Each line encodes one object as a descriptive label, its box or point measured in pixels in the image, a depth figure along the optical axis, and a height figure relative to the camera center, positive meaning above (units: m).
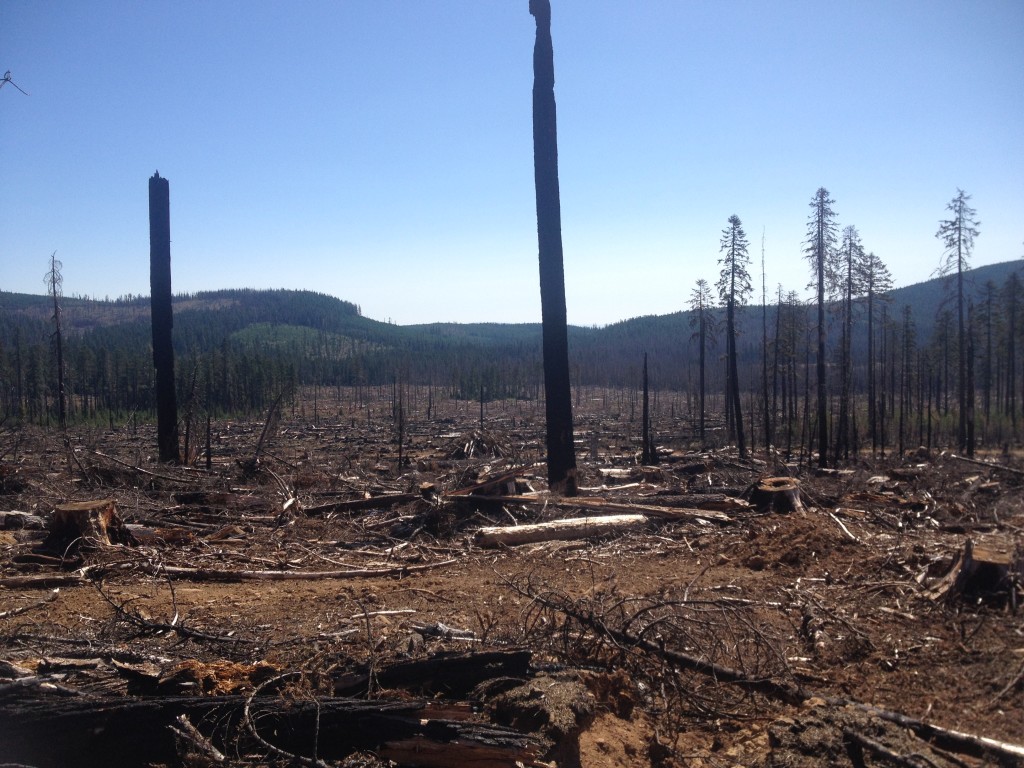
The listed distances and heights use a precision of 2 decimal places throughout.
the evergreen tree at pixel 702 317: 31.67 +2.78
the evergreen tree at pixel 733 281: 25.77 +3.61
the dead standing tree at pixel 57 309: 25.62 +3.11
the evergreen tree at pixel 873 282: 25.55 +3.47
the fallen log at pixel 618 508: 8.38 -1.69
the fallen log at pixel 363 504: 8.94 -1.70
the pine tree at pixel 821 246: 22.41 +4.24
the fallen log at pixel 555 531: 7.73 -1.81
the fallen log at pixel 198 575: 5.91 -1.81
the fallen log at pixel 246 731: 2.75 -1.47
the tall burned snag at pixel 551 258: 10.51 +1.94
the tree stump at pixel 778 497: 8.67 -1.63
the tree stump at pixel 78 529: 6.71 -1.46
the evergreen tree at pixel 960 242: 23.19 +4.45
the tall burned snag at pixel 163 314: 12.13 +1.29
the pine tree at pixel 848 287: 24.09 +3.07
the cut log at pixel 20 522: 7.90 -1.61
